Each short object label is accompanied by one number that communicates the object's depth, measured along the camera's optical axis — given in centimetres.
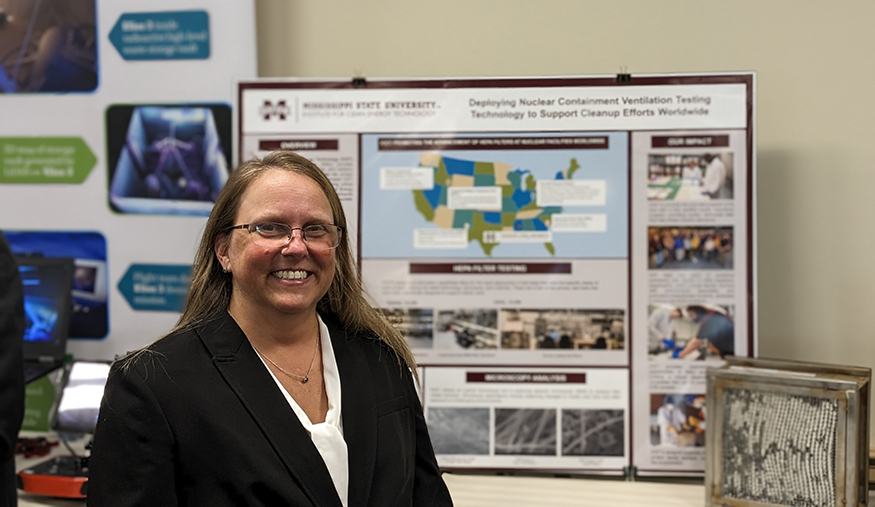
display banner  280
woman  124
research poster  239
